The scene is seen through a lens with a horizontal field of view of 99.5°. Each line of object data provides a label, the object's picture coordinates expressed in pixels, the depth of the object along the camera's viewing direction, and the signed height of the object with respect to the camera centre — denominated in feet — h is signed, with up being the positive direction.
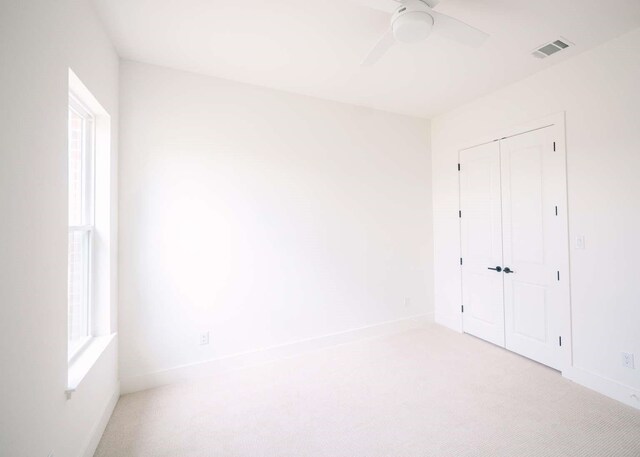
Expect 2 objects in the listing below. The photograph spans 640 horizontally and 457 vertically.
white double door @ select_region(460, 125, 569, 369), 8.42 -0.50
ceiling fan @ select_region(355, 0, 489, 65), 4.99 +3.97
